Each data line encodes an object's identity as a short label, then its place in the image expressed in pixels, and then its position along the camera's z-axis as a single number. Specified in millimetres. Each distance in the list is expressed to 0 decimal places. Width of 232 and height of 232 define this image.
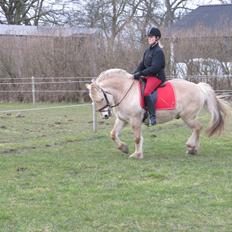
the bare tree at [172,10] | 44406
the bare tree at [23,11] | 42625
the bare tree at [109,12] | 39344
